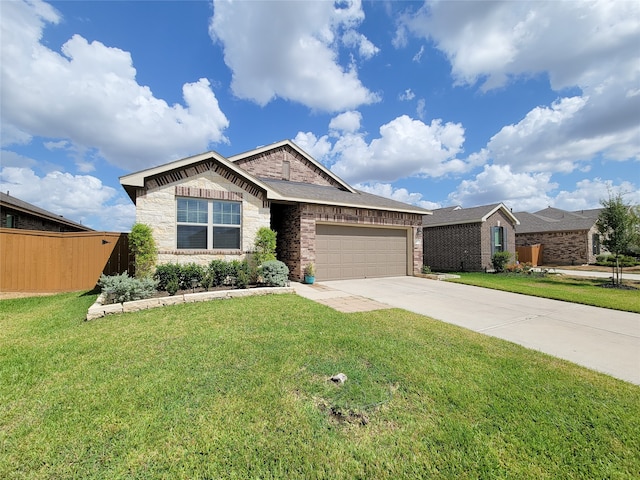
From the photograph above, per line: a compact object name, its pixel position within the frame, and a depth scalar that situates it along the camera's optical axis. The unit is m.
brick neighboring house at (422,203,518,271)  16.72
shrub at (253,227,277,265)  9.96
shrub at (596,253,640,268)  19.83
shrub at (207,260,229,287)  8.80
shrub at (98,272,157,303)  6.53
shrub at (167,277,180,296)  7.60
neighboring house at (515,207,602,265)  21.56
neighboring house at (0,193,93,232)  12.87
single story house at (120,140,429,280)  8.80
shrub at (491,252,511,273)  16.31
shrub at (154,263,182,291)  7.91
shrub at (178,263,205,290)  8.21
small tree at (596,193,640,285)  11.91
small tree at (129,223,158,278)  8.11
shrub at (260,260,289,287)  8.87
